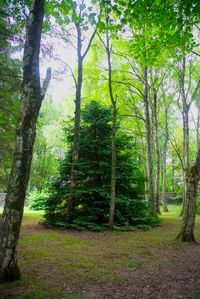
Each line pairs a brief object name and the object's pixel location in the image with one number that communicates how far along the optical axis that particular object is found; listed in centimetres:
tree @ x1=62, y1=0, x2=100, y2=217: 984
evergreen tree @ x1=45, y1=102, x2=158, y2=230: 988
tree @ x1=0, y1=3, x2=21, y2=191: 757
